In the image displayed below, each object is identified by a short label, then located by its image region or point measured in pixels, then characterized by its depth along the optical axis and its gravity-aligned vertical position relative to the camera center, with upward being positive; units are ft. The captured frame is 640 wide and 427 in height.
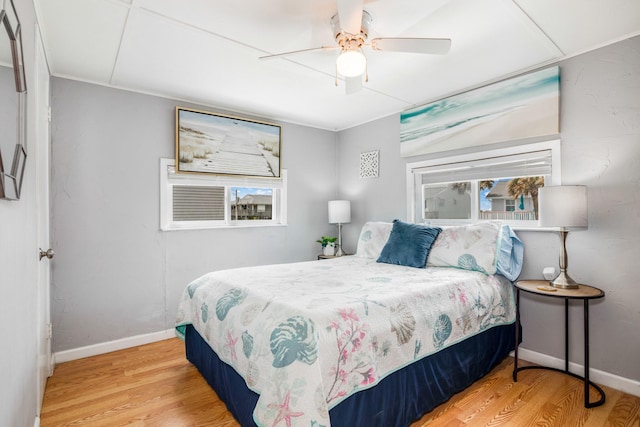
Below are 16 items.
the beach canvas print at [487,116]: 8.14 +2.76
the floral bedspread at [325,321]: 4.55 -2.01
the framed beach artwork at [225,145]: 10.61 +2.36
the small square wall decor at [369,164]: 12.80 +1.90
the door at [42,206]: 6.16 +0.13
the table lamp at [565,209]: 7.01 +0.02
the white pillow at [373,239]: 10.72 -0.96
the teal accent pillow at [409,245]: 9.02 -1.00
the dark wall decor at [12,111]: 3.29 +1.17
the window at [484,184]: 8.59 +0.80
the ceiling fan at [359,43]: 5.80 +3.16
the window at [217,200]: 10.51 +0.40
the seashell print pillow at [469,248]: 8.10 -0.99
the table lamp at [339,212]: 13.15 -0.06
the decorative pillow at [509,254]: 8.14 -1.17
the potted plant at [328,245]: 13.25 -1.42
